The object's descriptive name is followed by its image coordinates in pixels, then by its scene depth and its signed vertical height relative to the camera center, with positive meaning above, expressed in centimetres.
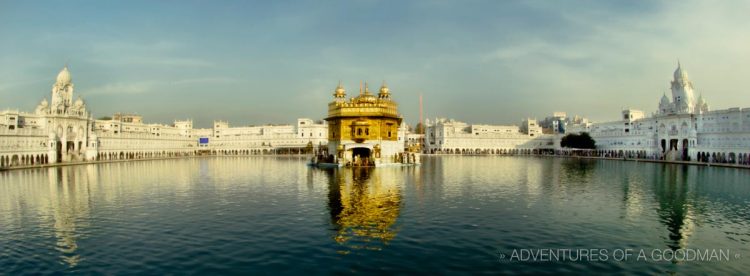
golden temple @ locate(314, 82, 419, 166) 5741 +126
